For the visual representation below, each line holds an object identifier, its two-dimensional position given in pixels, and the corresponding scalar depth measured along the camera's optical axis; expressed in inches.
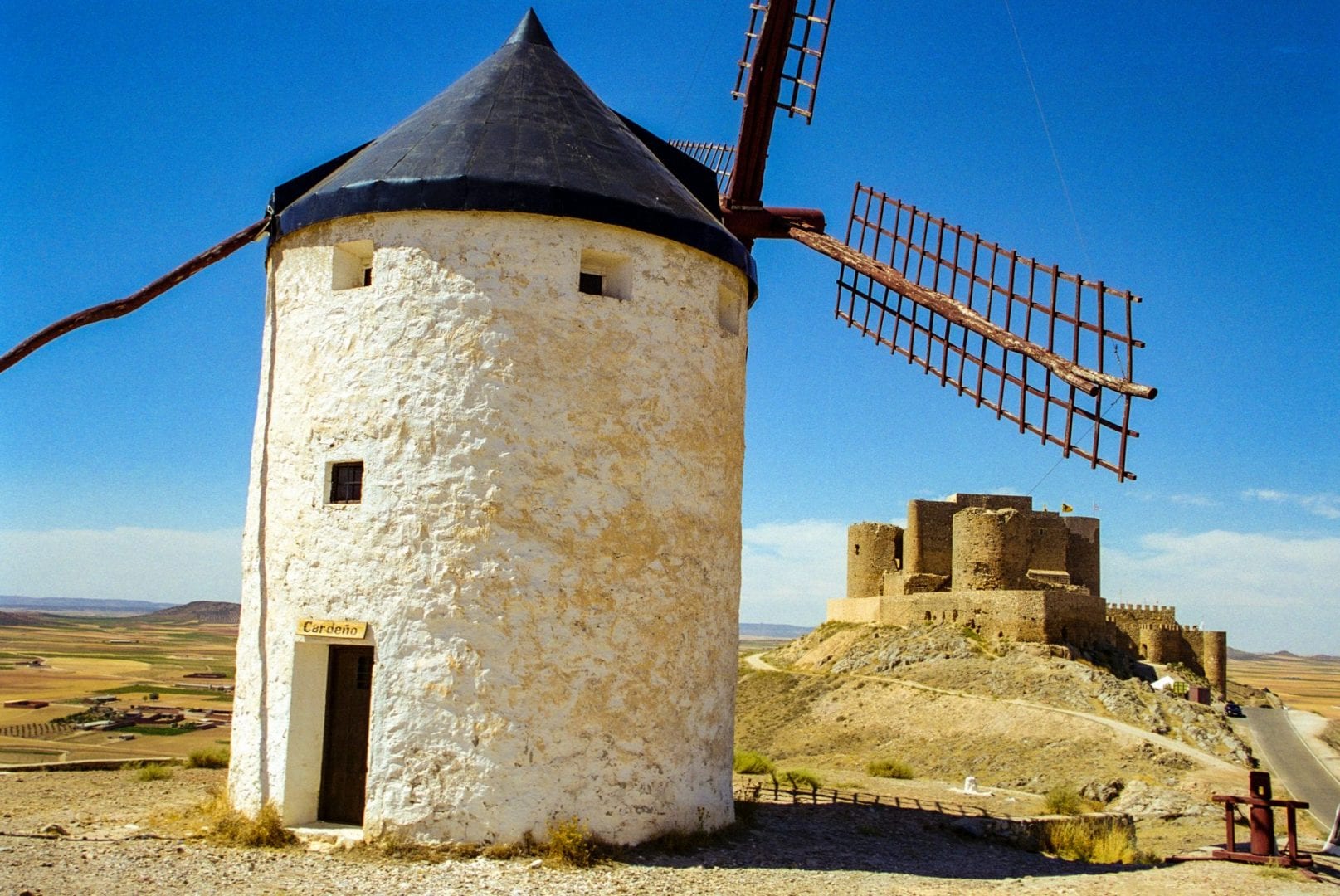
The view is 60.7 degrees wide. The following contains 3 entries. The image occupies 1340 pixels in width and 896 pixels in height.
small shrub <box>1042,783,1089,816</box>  507.5
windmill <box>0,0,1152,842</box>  327.3
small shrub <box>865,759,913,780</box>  647.1
